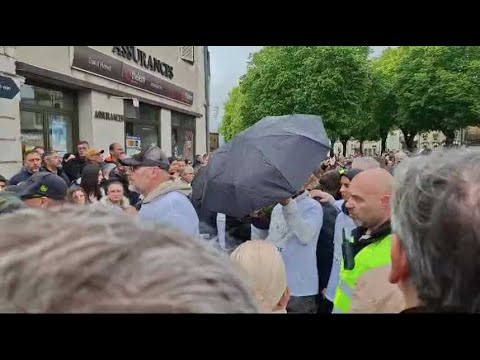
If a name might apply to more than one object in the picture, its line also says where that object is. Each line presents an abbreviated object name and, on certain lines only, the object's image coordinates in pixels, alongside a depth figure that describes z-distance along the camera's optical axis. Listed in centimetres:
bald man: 184
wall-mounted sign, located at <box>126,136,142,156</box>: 1189
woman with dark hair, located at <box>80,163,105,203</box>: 440
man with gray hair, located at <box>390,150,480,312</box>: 99
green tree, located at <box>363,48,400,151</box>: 3269
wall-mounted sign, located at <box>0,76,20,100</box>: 715
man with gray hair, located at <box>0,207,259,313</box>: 61
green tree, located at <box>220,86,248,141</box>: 5153
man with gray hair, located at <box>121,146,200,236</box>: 318
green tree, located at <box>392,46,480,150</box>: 2770
